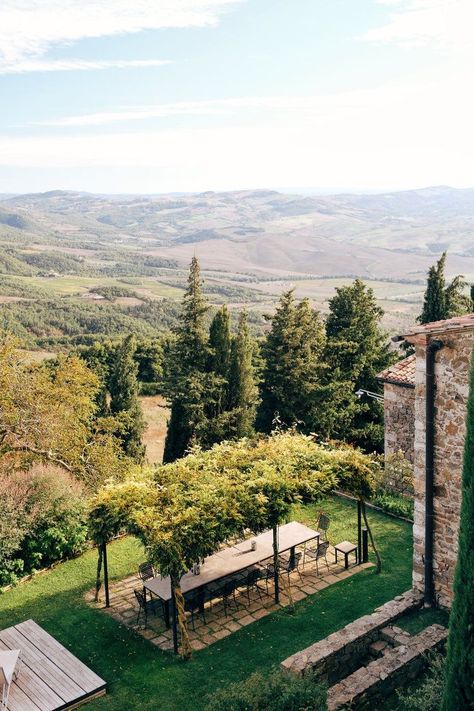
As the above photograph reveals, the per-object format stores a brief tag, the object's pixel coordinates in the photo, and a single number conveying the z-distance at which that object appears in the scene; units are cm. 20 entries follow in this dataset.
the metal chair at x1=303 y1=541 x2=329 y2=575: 1471
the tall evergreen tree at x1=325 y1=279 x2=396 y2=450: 2516
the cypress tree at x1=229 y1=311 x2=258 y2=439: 2486
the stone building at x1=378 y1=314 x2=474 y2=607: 1195
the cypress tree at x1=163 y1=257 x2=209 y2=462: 2406
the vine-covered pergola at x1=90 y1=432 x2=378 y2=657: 1145
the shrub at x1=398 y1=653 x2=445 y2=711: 885
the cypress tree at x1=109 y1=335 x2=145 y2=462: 2681
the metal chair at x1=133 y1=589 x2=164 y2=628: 1314
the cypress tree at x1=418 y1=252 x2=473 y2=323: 2698
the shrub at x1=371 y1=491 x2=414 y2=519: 1791
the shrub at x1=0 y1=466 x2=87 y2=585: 1459
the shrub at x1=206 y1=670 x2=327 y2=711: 824
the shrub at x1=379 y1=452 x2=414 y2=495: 1905
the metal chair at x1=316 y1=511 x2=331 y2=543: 1530
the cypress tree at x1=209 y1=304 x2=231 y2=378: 2491
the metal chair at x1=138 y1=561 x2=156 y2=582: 1358
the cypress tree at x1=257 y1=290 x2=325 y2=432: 2405
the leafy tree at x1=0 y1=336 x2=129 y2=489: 1812
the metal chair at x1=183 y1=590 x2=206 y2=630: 1307
